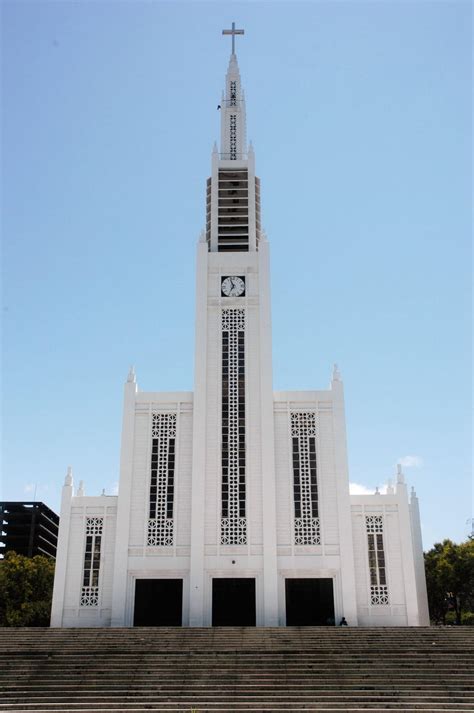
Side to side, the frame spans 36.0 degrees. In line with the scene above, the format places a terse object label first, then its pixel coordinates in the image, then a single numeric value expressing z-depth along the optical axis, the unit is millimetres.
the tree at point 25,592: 41188
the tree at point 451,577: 40062
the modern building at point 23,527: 84438
